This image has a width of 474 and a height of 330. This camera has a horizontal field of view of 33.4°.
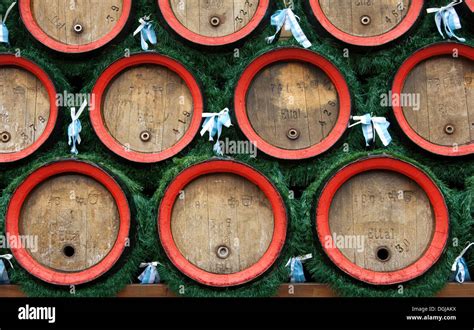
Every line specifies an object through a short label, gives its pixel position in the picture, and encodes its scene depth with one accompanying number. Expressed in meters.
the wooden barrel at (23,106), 5.31
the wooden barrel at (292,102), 5.22
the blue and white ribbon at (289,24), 5.32
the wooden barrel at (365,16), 5.32
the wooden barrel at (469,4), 5.33
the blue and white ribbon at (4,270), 5.07
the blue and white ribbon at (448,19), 5.30
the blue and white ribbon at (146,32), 5.39
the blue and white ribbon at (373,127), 5.21
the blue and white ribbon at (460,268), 4.99
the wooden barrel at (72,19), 5.43
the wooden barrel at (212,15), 5.36
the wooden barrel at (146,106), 5.29
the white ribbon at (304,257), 5.05
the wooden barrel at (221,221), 5.02
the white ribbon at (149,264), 5.09
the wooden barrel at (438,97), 5.24
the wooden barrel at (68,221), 5.04
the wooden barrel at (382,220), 4.96
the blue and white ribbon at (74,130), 5.28
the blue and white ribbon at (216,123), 5.22
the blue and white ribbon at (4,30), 5.45
